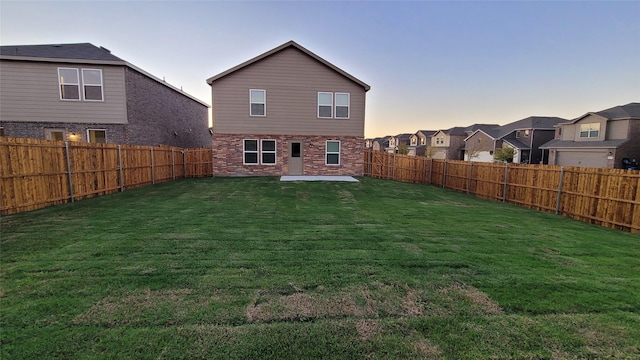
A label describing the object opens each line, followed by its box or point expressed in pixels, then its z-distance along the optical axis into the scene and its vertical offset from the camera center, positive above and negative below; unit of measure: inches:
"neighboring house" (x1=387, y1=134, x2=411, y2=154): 2506.6 +115.1
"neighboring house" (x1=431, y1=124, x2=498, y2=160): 1902.1 +74.5
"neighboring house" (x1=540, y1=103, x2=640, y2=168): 1023.6 +64.4
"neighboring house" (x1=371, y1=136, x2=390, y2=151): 2773.1 +99.3
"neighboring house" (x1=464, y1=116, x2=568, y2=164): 1444.4 +89.2
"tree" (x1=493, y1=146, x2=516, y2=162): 1412.4 +6.6
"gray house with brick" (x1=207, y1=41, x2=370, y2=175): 627.5 +87.0
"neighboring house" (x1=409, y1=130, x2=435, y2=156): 2168.2 +94.1
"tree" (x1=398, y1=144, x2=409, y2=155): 1995.9 +30.1
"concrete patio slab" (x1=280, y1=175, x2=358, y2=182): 600.5 -57.3
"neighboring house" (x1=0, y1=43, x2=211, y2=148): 537.6 +108.4
